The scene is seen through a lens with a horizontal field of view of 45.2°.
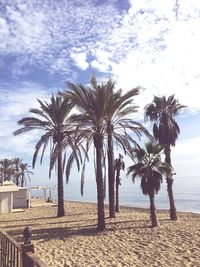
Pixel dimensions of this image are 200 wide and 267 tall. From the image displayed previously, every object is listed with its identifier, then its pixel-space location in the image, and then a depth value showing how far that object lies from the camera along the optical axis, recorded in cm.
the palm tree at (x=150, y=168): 1235
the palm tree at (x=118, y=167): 1782
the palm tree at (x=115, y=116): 1233
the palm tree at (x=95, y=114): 1199
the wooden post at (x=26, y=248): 362
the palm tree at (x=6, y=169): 4865
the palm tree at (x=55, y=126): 1633
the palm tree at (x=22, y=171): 5133
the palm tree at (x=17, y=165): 5086
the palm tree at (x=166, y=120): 1460
